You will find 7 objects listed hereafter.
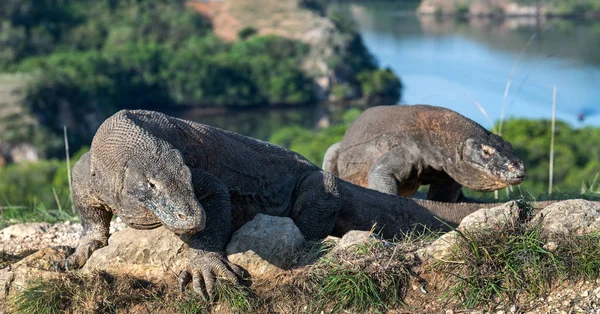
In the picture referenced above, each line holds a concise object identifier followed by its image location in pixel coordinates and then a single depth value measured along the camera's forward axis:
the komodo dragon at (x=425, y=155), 16.28
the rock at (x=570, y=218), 11.00
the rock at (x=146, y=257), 11.47
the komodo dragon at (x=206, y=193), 10.34
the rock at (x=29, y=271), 11.37
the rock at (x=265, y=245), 11.27
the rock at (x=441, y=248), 10.79
